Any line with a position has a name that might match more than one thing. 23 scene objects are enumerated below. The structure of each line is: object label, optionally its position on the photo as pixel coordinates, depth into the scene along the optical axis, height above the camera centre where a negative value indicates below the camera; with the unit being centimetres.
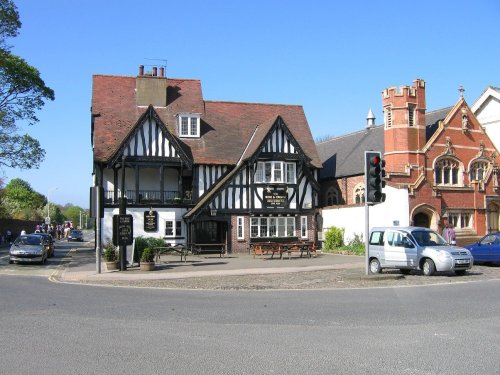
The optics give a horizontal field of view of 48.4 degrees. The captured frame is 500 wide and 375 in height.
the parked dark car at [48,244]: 3032 -96
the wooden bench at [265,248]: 3031 -112
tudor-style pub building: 3503 +326
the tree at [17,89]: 3081 +802
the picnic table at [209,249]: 3255 -132
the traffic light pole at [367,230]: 1836 -8
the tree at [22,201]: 8164 +497
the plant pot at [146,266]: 2245 -156
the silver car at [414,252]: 1950 -89
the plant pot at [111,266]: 2302 -160
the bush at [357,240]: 3420 -81
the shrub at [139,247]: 2526 -92
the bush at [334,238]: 3588 -68
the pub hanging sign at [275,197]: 3575 +197
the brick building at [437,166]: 3391 +397
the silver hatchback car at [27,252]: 2667 -119
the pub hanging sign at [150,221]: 3522 +40
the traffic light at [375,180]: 1809 +157
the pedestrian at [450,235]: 2725 -36
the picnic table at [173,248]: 2738 -115
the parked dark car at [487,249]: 2381 -94
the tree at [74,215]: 16700 +374
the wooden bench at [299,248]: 2969 -109
